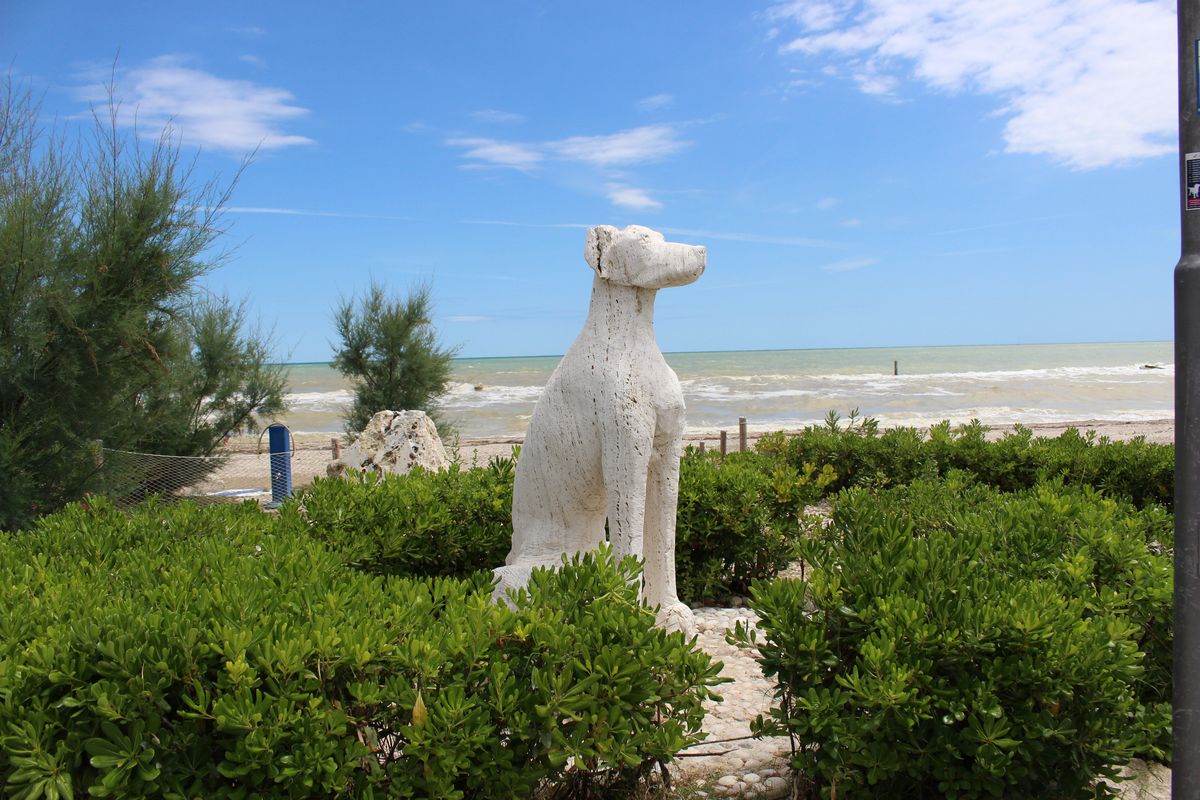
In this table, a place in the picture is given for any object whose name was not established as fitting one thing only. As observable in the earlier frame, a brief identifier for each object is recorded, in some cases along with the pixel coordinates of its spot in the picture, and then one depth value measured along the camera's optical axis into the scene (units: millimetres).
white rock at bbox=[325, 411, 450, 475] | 9906
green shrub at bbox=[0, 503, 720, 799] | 2285
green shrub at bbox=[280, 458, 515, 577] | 4809
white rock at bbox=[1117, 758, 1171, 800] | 3201
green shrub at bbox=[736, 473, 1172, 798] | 2680
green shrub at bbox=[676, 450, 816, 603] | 5680
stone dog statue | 3693
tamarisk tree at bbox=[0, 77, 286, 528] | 8164
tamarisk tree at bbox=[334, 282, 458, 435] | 16953
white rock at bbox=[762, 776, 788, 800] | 3142
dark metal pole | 2195
